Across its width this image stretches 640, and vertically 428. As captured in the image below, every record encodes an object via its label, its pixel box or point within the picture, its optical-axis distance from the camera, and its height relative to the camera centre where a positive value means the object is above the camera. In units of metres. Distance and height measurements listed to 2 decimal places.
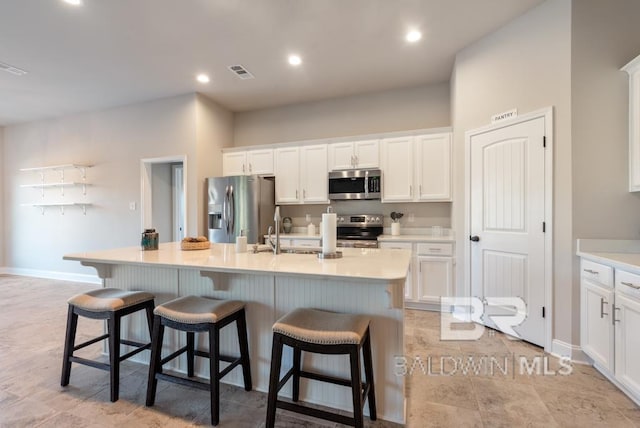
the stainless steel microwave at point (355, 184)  3.97 +0.39
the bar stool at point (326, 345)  1.41 -0.64
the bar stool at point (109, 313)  1.91 -0.66
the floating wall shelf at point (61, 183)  5.12 +0.53
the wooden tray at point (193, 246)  2.45 -0.27
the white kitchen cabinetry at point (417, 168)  3.71 +0.57
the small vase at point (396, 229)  4.05 -0.22
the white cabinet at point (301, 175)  4.28 +0.56
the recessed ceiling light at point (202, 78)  3.80 +1.75
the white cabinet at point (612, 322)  1.81 -0.74
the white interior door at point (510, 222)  2.60 -0.09
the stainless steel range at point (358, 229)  3.92 -0.22
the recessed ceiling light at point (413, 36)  2.95 +1.77
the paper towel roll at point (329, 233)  1.92 -0.13
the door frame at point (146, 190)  4.66 +0.37
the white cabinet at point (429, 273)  3.49 -0.72
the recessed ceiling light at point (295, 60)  3.41 +1.77
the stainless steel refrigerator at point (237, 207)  4.16 +0.08
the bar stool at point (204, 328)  1.68 -0.67
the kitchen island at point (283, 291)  1.67 -0.51
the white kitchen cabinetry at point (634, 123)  2.14 +0.65
